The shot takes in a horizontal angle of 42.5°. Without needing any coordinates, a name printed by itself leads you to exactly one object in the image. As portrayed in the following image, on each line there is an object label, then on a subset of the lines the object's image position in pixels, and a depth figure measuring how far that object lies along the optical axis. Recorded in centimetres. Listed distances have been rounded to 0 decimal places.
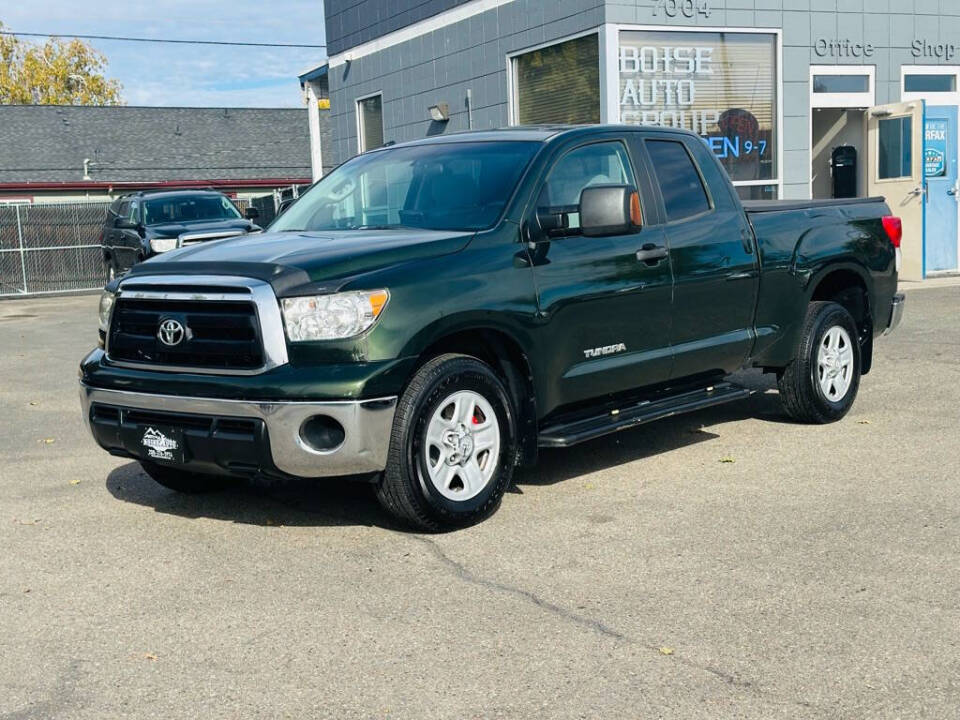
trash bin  1931
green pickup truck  552
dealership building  1681
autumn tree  7569
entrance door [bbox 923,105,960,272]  1839
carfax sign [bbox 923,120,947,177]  1830
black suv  1980
